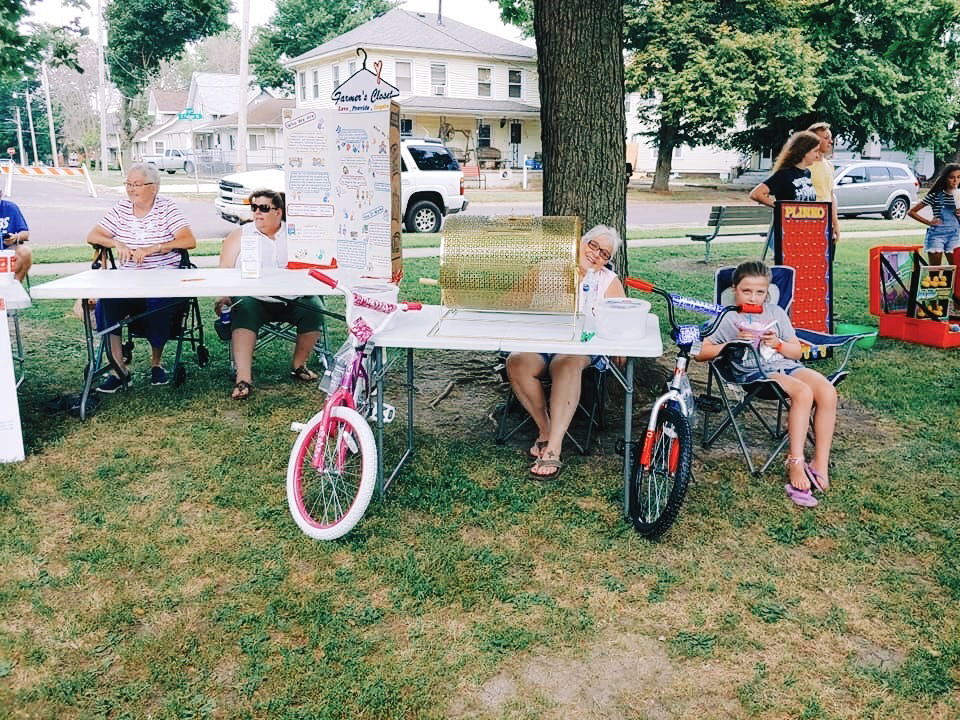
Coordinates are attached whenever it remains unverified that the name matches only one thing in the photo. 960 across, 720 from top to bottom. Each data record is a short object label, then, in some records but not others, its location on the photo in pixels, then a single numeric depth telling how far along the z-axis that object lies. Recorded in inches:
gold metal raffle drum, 143.2
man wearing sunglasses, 202.2
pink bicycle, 130.8
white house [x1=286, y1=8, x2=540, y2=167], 1387.8
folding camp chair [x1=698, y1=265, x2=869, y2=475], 155.9
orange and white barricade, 475.4
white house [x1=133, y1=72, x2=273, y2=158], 2198.6
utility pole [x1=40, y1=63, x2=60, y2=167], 2147.6
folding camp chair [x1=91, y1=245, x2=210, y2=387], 207.2
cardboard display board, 198.1
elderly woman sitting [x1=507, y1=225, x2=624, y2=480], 154.9
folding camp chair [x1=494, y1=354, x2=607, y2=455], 169.8
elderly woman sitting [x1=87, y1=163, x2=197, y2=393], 203.9
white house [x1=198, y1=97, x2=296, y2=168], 1680.6
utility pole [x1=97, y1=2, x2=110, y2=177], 1449.3
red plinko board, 233.1
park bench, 435.2
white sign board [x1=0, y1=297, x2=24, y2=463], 158.6
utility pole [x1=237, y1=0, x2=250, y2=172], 936.3
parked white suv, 569.3
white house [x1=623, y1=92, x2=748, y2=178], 1711.4
